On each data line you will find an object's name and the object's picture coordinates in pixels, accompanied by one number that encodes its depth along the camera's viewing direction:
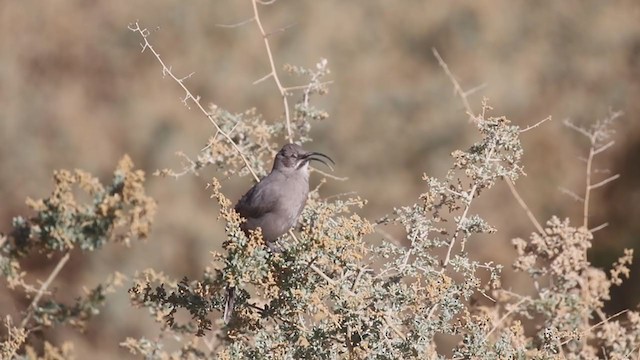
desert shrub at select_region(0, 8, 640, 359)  6.07
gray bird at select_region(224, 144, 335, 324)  8.41
